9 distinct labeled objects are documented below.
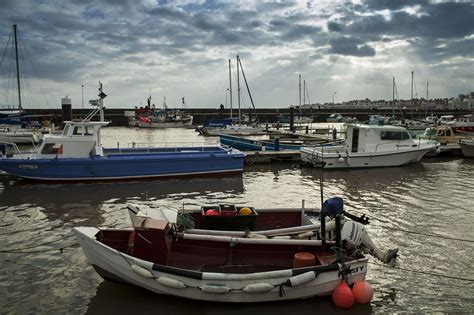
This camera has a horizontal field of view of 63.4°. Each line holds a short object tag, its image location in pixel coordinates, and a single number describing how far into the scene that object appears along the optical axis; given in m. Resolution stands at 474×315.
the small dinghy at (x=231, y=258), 6.87
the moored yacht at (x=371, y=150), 22.42
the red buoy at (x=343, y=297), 7.02
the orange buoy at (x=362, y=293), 7.10
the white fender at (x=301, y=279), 6.84
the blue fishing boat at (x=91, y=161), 18.17
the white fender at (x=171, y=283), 6.80
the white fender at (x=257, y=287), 6.77
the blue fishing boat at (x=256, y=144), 27.27
